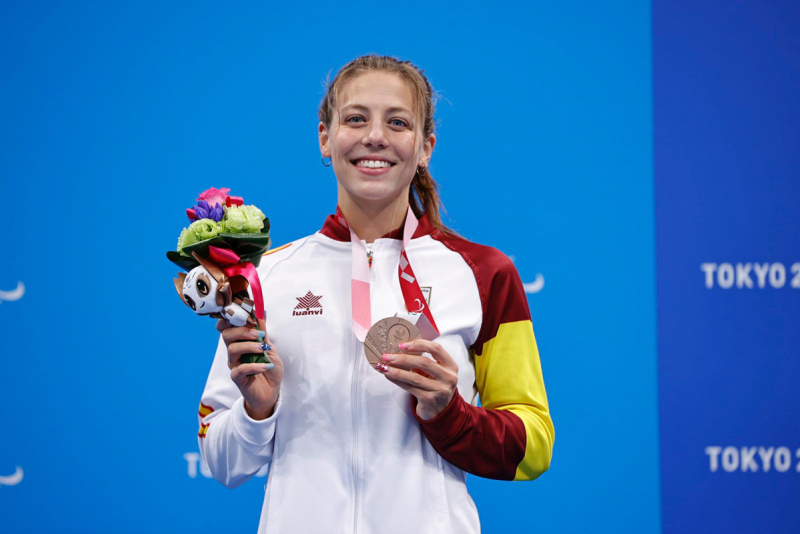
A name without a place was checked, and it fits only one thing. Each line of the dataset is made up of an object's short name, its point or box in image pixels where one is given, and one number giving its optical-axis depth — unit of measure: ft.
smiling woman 31.87
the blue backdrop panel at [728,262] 34.00
